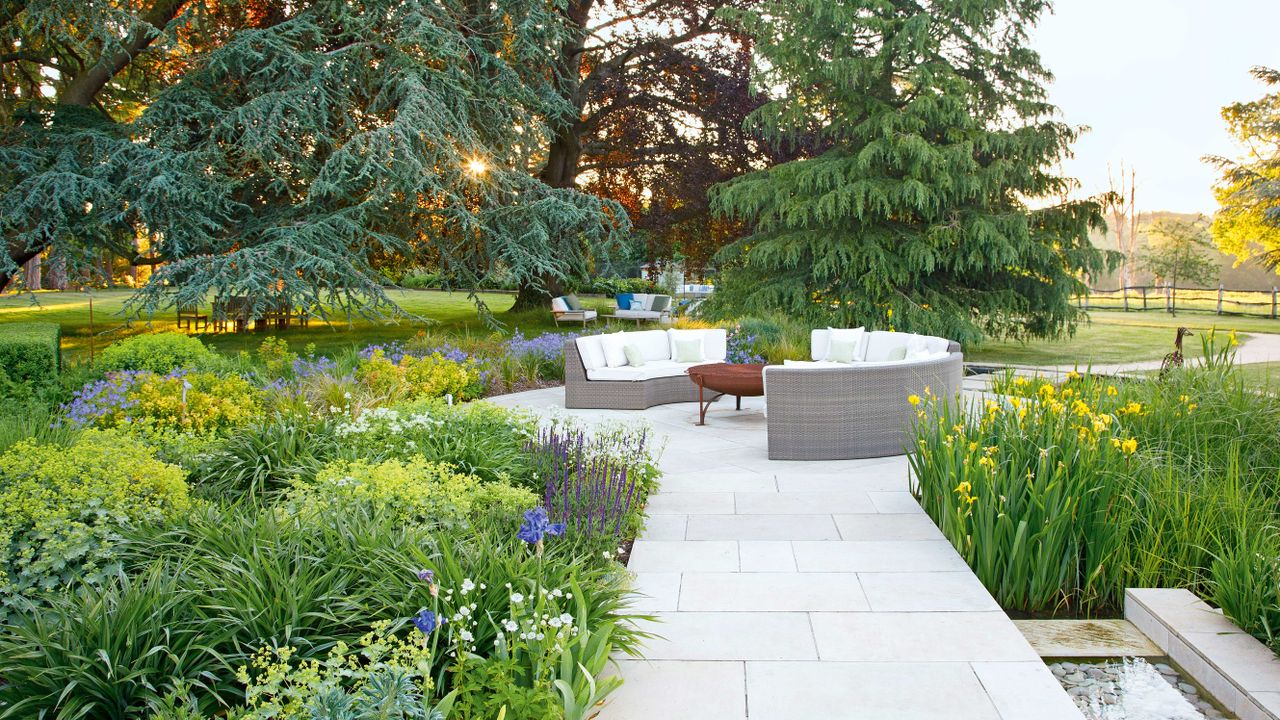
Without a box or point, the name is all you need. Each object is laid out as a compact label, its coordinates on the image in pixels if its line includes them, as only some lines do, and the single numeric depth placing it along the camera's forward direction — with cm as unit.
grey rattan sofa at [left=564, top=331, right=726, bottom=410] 871
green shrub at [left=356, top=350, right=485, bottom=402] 809
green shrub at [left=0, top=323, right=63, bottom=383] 742
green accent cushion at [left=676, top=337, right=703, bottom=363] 946
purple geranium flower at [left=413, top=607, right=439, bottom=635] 218
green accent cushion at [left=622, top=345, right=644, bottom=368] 916
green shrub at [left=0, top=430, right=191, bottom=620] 298
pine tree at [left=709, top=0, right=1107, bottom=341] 1400
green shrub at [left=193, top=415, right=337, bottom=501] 450
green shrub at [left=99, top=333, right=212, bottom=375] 781
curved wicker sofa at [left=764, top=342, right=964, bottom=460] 629
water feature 276
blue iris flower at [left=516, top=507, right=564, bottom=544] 281
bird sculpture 549
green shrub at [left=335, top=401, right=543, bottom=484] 474
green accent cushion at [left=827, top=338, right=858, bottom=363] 878
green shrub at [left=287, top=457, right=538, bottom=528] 353
